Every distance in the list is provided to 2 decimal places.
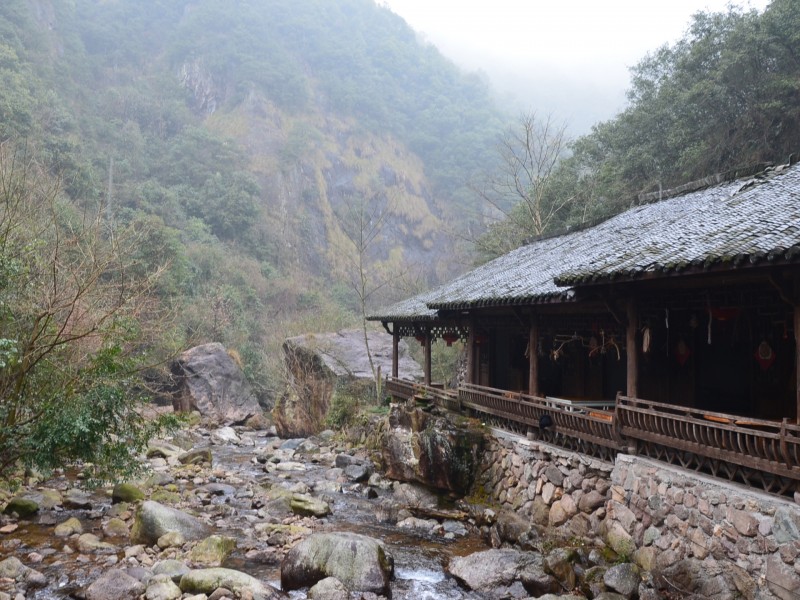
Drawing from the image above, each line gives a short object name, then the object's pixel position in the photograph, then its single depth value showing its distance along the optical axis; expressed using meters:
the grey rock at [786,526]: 6.07
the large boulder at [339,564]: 8.40
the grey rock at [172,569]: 8.49
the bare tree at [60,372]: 8.66
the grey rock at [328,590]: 7.97
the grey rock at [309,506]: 12.16
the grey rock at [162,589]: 7.79
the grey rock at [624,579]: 7.57
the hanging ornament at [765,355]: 8.45
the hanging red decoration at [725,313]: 8.16
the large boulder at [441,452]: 12.70
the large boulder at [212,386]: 25.26
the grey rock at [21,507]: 11.02
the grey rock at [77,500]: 11.95
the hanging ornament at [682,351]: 9.98
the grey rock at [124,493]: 12.47
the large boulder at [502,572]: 8.21
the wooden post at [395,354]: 19.38
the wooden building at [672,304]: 7.23
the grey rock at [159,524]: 10.11
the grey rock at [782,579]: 6.00
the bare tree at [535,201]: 24.82
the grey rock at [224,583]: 7.93
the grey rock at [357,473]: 15.18
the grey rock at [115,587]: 7.86
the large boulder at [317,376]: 22.02
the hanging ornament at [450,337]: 16.42
